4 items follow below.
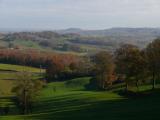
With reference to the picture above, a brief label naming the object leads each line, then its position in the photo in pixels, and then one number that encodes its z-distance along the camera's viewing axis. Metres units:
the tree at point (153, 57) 73.44
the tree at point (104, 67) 93.81
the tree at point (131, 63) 76.19
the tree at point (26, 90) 68.44
